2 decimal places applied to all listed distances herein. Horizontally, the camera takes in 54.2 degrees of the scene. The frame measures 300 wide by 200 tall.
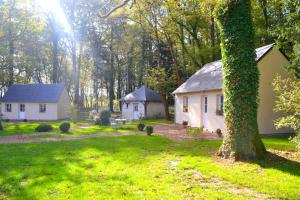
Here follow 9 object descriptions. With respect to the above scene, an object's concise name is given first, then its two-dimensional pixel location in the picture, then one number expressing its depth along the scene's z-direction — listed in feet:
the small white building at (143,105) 111.45
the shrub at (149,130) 56.65
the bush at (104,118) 80.18
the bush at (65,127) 62.75
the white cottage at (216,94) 56.80
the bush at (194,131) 55.38
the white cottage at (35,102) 109.19
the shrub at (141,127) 66.33
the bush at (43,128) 66.44
